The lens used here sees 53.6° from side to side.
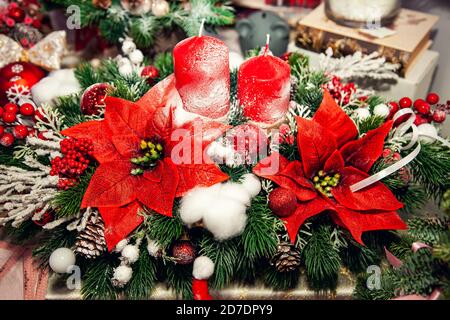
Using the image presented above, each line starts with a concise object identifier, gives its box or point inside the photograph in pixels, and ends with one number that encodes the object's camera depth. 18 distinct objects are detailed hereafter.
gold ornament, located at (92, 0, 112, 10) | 1.01
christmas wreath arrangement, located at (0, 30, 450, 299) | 0.67
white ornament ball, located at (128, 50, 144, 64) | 0.91
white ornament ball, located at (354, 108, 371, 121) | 0.79
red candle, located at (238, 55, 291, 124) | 0.71
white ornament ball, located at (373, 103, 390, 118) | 0.81
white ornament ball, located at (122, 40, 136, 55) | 0.92
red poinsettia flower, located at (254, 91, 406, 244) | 0.68
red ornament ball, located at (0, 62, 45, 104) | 0.92
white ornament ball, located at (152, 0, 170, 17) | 1.01
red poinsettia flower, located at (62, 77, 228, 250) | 0.67
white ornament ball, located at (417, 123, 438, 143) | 0.78
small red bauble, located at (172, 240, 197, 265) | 0.68
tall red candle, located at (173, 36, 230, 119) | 0.70
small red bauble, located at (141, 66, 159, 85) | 0.86
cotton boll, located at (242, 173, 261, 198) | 0.68
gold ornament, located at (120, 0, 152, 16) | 1.00
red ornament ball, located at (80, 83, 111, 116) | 0.78
